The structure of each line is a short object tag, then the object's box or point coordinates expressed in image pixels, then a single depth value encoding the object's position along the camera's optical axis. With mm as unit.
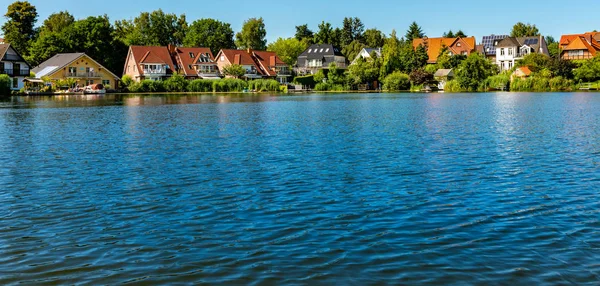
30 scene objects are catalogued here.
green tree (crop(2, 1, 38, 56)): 117688
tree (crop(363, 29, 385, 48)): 158250
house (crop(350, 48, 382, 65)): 123050
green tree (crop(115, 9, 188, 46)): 143125
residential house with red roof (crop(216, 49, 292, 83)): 126312
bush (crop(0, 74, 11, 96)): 85625
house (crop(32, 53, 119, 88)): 102625
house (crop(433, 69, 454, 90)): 109188
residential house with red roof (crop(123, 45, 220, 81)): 115625
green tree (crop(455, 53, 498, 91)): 104688
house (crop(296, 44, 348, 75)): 139125
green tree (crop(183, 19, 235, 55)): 141000
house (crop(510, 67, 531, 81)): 106062
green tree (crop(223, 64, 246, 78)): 120750
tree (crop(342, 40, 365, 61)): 150650
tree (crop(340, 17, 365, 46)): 160750
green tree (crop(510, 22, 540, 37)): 149000
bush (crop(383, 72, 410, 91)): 112438
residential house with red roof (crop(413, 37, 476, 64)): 126375
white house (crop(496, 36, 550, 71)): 124812
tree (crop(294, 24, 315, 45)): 168250
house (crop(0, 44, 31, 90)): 94938
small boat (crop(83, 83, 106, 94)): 98938
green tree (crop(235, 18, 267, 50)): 157375
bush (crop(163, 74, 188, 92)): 109625
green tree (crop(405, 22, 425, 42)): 138750
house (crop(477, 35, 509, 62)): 135500
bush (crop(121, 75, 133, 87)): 109200
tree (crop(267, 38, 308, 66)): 153325
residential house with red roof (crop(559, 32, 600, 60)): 115188
